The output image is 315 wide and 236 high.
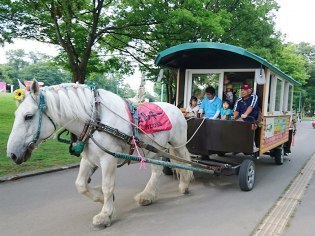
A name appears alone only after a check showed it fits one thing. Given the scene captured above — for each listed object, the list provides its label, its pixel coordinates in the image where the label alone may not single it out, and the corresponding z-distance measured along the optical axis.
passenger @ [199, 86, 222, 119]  6.66
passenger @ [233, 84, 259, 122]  6.15
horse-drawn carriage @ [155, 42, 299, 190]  5.90
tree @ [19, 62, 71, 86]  76.50
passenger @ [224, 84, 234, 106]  7.10
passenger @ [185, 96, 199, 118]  6.85
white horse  3.49
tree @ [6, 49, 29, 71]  99.06
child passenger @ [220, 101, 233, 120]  6.68
